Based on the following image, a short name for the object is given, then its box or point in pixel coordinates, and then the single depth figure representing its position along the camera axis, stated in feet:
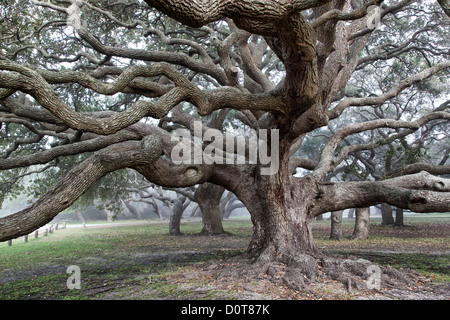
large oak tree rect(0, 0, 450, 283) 14.10
